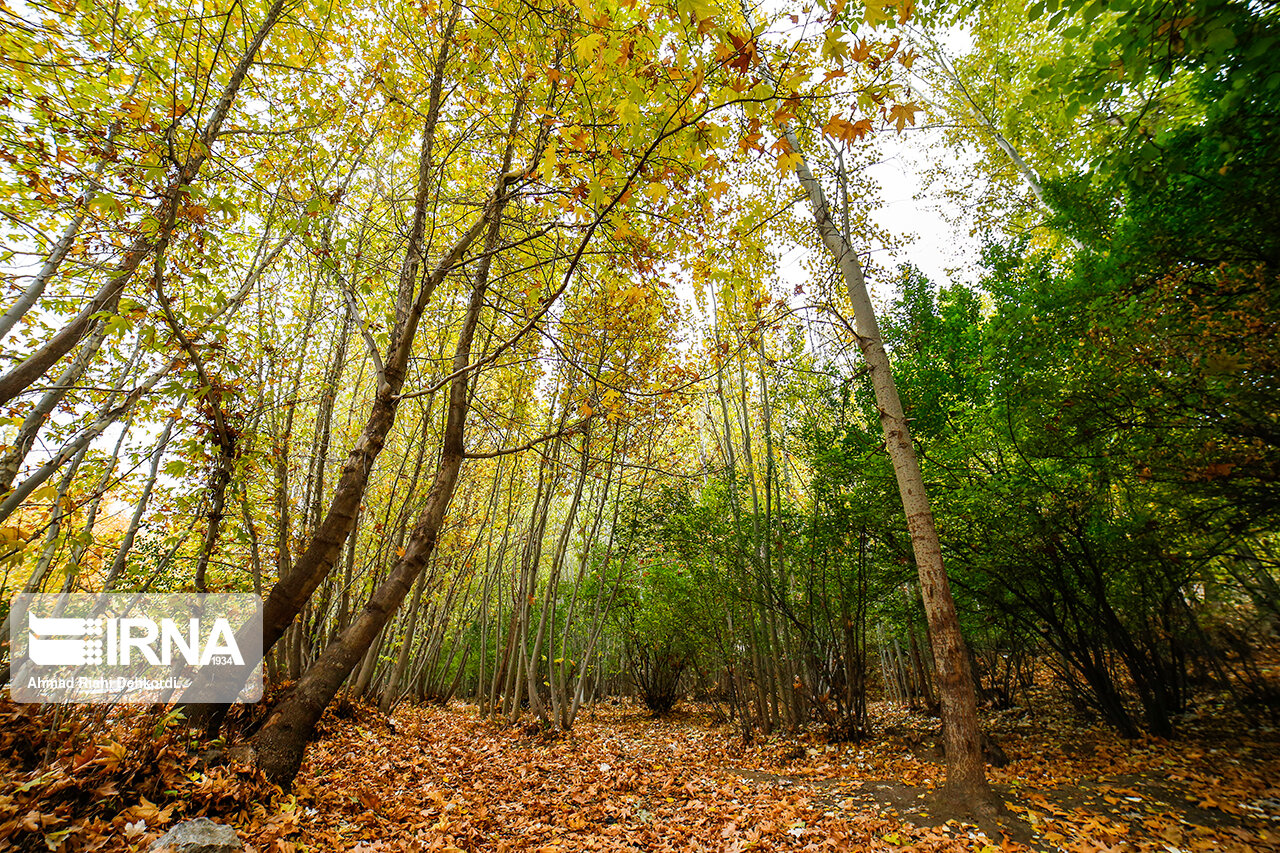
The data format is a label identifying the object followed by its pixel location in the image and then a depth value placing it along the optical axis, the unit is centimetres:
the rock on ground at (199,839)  240
